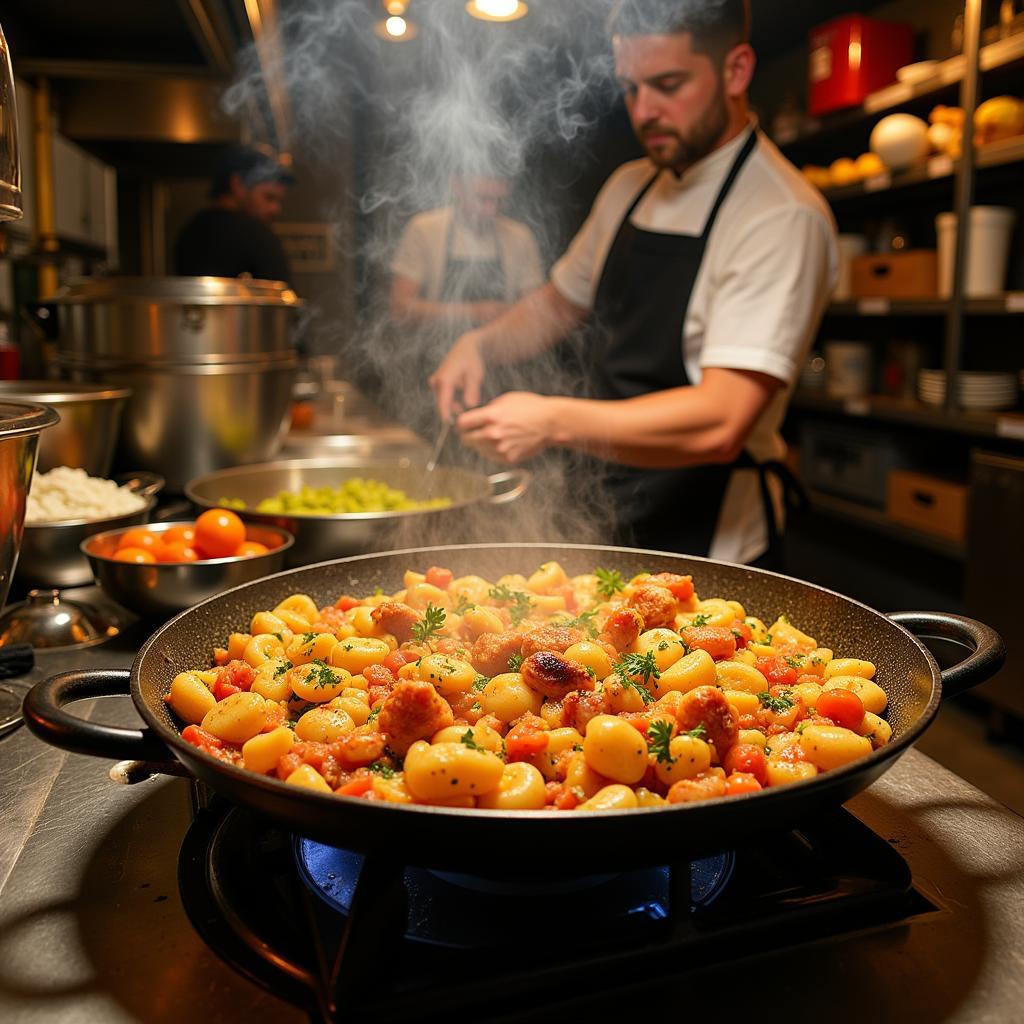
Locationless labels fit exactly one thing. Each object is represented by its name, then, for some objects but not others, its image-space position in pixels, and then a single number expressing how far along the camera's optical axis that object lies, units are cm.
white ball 380
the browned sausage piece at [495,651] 100
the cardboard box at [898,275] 391
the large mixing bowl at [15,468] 100
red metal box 412
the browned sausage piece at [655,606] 110
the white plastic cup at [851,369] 440
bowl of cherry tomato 135
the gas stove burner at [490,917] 66
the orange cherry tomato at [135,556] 136
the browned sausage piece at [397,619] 108
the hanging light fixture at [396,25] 248
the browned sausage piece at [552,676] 89
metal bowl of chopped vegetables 161
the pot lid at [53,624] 136
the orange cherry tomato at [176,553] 143
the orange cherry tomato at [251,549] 148
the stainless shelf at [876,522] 381
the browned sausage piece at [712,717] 81
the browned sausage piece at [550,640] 99
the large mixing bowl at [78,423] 178
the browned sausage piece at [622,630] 105
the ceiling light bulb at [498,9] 228
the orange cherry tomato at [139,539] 145
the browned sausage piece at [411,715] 80
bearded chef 215
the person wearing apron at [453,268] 414
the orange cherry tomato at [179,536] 149
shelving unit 348
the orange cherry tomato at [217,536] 147
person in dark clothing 451
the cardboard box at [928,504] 375
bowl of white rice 149
